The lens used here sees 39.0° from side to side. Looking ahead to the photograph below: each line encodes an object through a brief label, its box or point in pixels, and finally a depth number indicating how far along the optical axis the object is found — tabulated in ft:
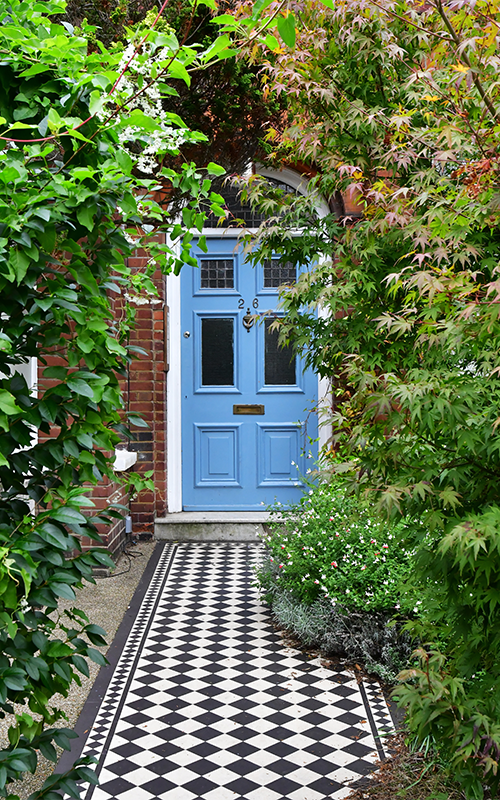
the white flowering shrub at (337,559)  11.50
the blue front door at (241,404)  19.65
